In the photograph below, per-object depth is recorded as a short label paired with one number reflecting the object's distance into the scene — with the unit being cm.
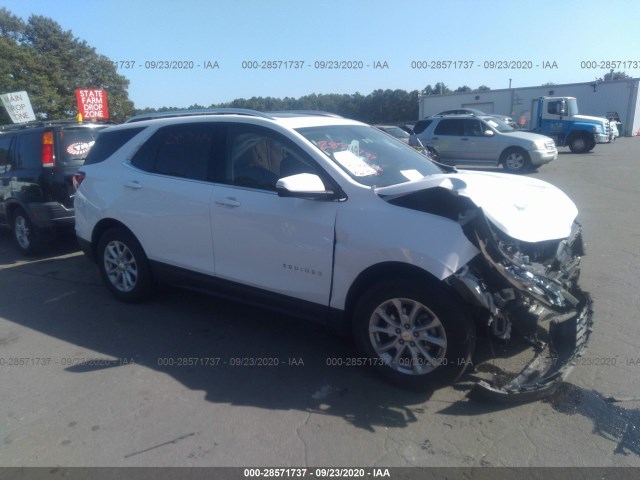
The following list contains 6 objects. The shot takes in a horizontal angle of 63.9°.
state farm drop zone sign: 1346
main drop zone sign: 1491
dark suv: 716
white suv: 340
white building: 3547
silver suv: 1648
